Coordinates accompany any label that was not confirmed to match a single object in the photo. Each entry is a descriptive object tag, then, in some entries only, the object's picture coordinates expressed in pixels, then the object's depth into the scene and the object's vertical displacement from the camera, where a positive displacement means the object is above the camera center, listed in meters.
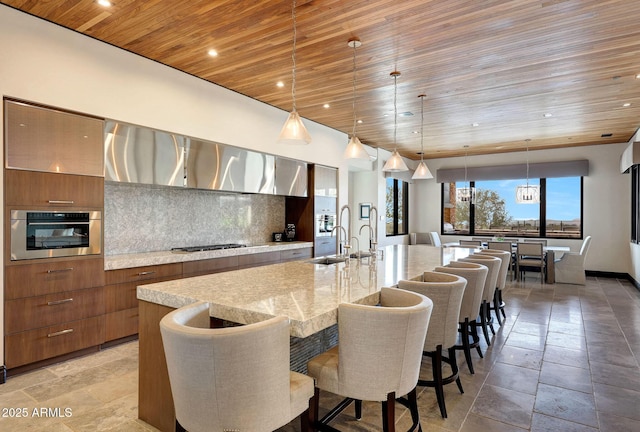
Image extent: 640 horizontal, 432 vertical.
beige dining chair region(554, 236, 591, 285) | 6.80 -1.02
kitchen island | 1.65 -0.43
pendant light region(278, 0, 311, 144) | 2.76 +0.68
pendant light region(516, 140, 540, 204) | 7.41 +0.46
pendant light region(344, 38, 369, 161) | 3.62 +0.68
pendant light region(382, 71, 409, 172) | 4.23 +0.64
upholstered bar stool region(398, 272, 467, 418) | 2.24 -0.66
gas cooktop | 4.23 -0.39
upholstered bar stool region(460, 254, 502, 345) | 3.51 -0.69
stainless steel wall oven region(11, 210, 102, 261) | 2.81 -0.13
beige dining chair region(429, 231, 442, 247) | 8.98 -0.58
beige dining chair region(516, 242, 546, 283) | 6.93 -0.80
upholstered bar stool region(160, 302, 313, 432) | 1.27 -0.59
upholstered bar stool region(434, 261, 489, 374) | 2.82 -0.65
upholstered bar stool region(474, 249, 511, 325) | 4.18 -0.68
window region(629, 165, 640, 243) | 6.55 +0.23
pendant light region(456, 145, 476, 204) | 8.23 +0.51
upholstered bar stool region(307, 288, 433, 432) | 1.55 -0.63
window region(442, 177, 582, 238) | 8.25 +0.13
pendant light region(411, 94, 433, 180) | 4.86 +0.61
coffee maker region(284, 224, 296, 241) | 5.94 -0.26
